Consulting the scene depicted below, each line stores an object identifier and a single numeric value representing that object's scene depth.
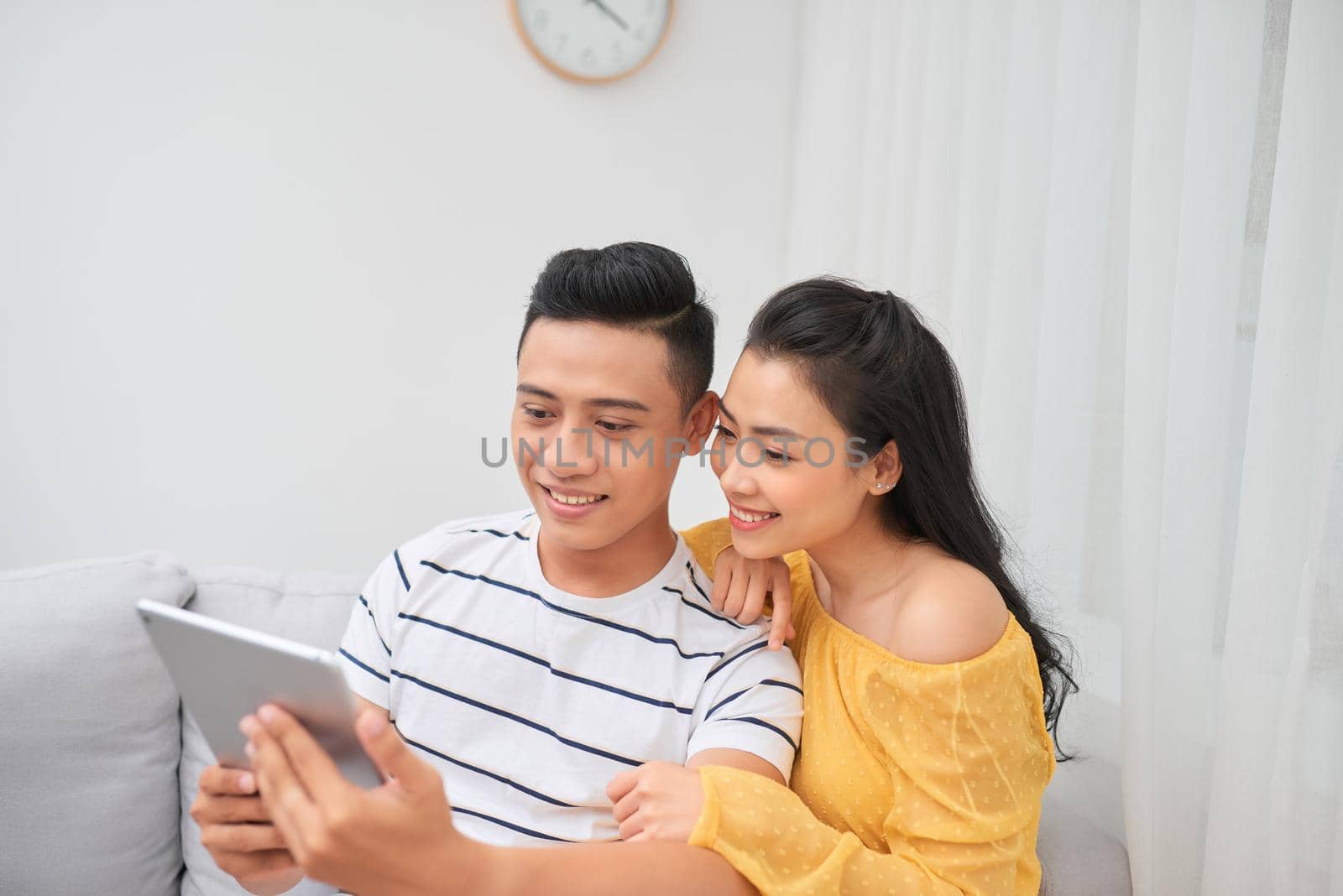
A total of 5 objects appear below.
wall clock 2.36
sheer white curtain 1.13
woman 0.97
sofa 1.41
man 1.19
